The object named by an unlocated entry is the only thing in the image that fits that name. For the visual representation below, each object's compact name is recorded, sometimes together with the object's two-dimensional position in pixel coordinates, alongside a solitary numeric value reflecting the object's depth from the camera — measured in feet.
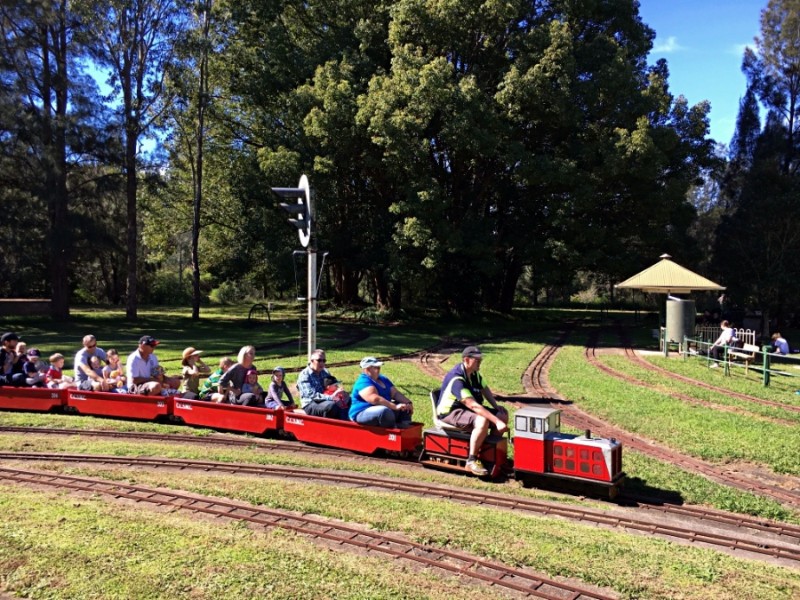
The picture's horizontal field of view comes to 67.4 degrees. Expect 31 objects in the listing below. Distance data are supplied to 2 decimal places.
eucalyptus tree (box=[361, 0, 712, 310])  89.86
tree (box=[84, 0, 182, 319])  109.81
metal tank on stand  67.62
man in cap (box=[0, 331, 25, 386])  40.14
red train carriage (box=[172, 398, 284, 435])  32.89
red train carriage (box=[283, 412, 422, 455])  28.76
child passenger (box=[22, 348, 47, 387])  40.28
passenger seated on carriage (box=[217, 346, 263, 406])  34.88
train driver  25.40
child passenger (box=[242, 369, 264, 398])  35.40
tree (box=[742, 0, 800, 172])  120.47
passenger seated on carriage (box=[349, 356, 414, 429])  28.66
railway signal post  33.01
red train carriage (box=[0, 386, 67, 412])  38.70
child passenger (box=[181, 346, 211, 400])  36.76
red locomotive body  23.24
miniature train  23.79
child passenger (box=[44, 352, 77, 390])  40.03
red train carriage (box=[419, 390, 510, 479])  26.09
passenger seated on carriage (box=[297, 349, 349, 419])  31.09
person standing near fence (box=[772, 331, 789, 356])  62.08
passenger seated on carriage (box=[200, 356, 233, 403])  36.09
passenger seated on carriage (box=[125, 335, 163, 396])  36.81
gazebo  67.97
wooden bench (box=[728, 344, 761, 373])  51.15
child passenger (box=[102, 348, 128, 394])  38.60
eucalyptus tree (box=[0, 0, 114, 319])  104.27
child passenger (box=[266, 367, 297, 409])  34.09
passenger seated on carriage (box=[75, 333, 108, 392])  38.37
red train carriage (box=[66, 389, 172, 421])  36.24
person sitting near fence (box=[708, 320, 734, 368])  58.20
